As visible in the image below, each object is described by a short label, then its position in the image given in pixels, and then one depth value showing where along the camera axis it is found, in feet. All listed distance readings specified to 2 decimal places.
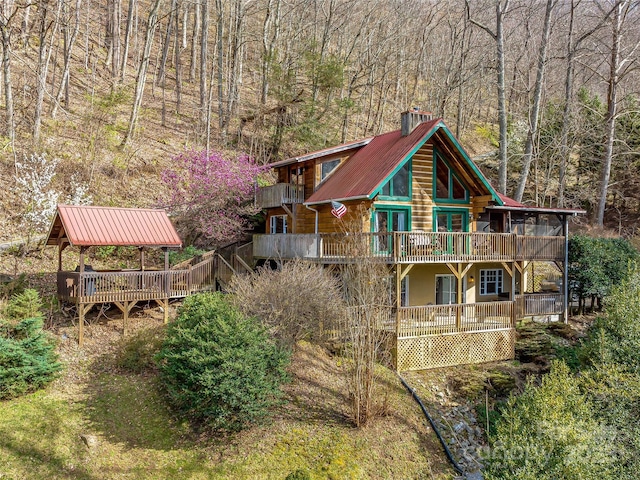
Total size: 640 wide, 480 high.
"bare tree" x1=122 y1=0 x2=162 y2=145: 101.04
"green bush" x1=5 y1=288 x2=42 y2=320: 51.78
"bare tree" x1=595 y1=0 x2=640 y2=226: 99.04
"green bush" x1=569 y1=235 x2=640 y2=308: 79.10
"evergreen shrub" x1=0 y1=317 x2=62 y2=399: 43.70
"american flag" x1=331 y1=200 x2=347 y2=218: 67.56
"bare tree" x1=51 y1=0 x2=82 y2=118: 99.60
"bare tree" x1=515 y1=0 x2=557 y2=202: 91.04
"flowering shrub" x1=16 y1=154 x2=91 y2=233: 75.66
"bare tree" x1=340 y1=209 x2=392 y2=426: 46.80
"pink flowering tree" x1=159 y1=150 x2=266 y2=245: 82.99
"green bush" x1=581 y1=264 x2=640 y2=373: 50.06
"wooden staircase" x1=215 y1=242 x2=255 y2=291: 76.64
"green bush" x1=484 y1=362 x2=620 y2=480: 33.40
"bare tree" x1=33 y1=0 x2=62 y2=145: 84.89
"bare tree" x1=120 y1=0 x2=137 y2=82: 113.91
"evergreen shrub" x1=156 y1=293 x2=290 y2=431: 42.22
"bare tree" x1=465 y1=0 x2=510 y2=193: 90.68
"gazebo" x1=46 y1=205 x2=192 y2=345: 55.52
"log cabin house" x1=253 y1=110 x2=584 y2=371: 61.77
